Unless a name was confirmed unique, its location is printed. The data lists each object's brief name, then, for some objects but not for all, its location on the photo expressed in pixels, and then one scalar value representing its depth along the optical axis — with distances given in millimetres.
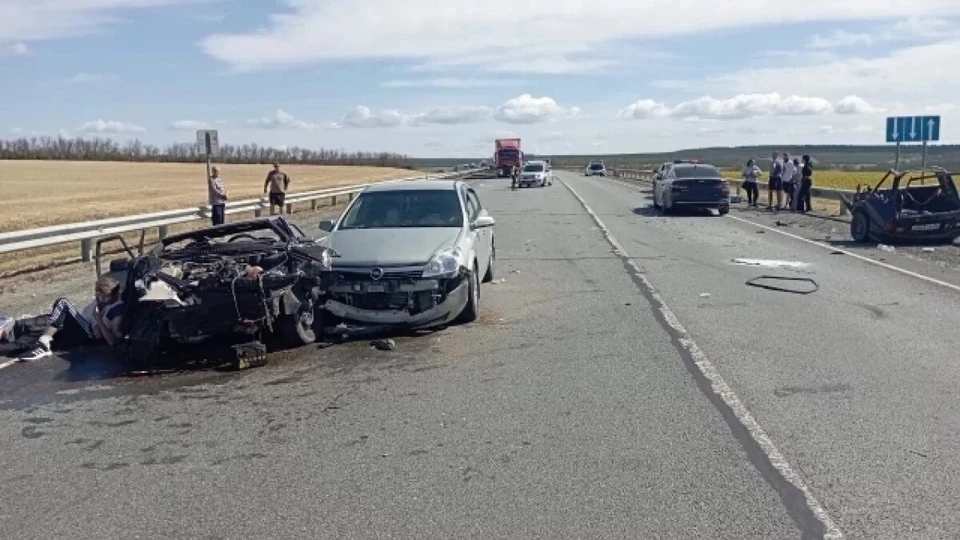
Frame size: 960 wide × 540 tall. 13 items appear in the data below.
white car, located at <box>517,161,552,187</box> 58438
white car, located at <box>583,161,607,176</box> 96250
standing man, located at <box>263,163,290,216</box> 29484
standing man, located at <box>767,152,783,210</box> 31594
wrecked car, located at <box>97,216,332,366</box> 8922
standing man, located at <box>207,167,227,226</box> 24047
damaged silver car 10023
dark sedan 30047
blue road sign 28359
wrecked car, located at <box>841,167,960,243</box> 19141
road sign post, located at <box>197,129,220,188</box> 27188
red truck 80188
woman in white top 35125
